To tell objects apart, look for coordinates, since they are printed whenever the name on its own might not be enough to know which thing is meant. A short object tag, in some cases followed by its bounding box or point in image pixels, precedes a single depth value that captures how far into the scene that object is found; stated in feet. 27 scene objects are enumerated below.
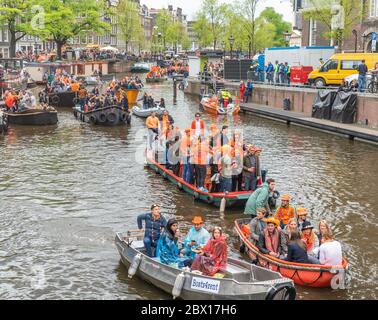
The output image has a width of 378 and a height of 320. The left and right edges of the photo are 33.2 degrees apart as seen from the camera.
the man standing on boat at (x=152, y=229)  41.96
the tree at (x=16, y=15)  212.02
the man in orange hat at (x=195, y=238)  41.63
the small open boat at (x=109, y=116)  113.70
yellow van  116.26
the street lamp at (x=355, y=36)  159.47
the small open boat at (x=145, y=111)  123.22
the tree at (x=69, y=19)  229.70
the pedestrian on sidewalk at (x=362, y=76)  102.99
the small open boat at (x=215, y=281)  35.24
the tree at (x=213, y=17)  292.57
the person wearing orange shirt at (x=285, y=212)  47.11
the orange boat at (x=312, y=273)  39.50
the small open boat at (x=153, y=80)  233.96
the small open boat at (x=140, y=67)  306.76
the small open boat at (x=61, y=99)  144.87
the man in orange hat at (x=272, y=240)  41.91
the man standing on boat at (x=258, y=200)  50.75
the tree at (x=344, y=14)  152.25
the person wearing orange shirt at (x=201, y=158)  59.31
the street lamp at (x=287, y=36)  190.53
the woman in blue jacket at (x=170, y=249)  40.73
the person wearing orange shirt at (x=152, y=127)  79.10
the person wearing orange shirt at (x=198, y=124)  73.36
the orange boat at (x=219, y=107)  134.51
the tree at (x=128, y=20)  369.91
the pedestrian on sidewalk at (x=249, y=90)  146.92
